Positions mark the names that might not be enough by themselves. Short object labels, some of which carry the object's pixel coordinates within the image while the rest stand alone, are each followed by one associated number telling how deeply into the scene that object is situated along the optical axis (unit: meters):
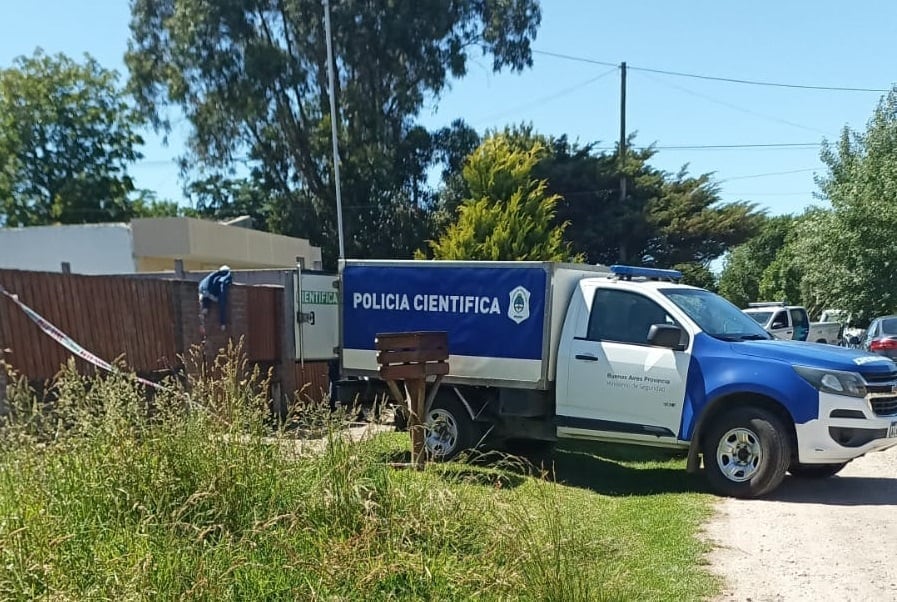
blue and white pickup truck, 7.01
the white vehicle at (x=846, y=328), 20.68
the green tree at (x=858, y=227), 22.25
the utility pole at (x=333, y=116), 25.25
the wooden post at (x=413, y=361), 7.38
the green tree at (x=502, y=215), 19.48
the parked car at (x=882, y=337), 15.54
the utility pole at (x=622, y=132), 31.20
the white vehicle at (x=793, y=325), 19.41
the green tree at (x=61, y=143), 43.66
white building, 24.52
